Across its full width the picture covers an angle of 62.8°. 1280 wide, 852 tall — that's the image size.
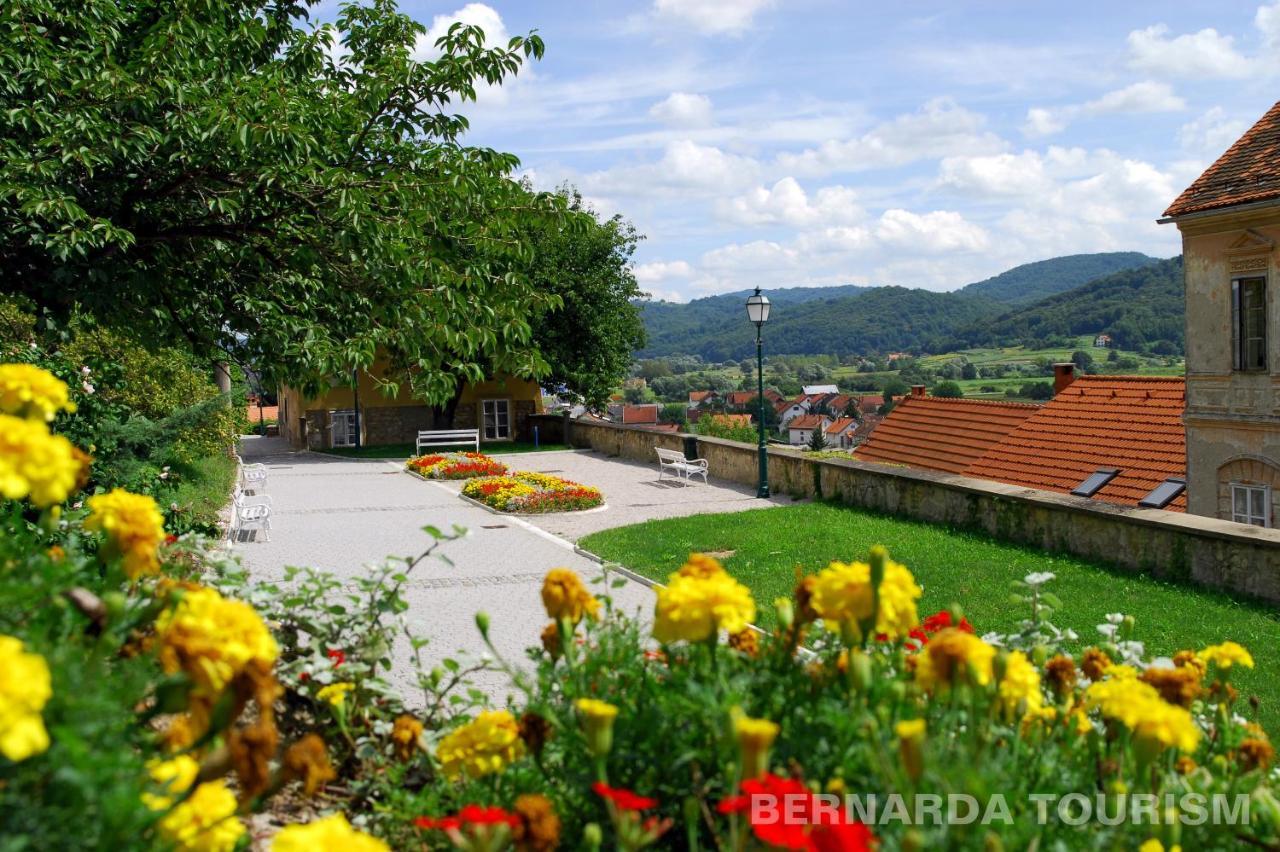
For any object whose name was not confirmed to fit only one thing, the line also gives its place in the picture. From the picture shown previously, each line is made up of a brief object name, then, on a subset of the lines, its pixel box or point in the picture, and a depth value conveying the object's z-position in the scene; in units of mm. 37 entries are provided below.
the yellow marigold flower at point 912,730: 2049
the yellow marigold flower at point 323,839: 1783
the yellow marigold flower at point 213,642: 2078
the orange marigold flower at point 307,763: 2070
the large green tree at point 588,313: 32344
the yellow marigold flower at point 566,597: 2871
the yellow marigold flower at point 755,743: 2105
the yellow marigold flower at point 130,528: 2635
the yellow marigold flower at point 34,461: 2143
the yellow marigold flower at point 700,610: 2592
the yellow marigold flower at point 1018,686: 2799
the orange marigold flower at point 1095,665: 3352
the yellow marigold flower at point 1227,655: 3205
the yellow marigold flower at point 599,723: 2342
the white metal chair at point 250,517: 13588
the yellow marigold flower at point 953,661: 2484
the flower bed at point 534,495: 16641
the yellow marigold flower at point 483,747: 2875
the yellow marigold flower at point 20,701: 1567
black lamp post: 17391
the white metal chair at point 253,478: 18516
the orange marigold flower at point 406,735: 3266
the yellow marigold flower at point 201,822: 1960
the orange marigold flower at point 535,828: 2260
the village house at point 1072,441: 20875
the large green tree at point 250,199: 7152
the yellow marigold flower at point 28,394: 2598
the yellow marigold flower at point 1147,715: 2424
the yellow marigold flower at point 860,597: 2650
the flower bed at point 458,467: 22203
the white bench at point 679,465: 19812
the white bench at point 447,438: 29380
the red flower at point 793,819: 1917
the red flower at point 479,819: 2203
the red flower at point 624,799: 2121
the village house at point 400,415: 35219
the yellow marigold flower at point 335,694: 3480
